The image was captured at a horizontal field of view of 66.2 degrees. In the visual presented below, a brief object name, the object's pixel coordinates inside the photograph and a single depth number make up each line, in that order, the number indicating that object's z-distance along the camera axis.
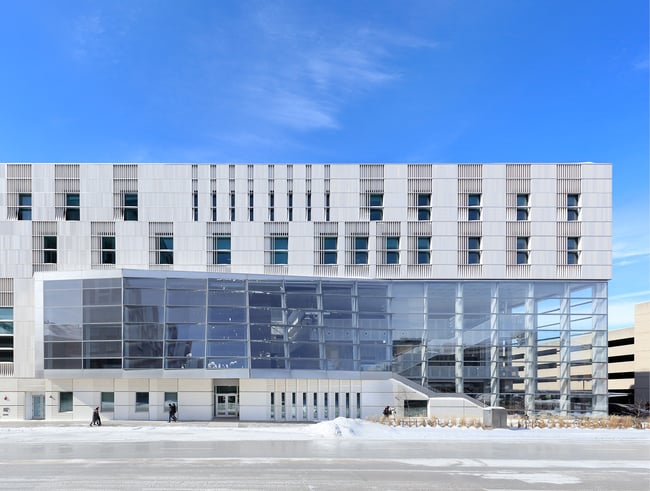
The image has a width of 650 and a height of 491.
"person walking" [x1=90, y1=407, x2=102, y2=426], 33.02
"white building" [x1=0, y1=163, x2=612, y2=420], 36.31
